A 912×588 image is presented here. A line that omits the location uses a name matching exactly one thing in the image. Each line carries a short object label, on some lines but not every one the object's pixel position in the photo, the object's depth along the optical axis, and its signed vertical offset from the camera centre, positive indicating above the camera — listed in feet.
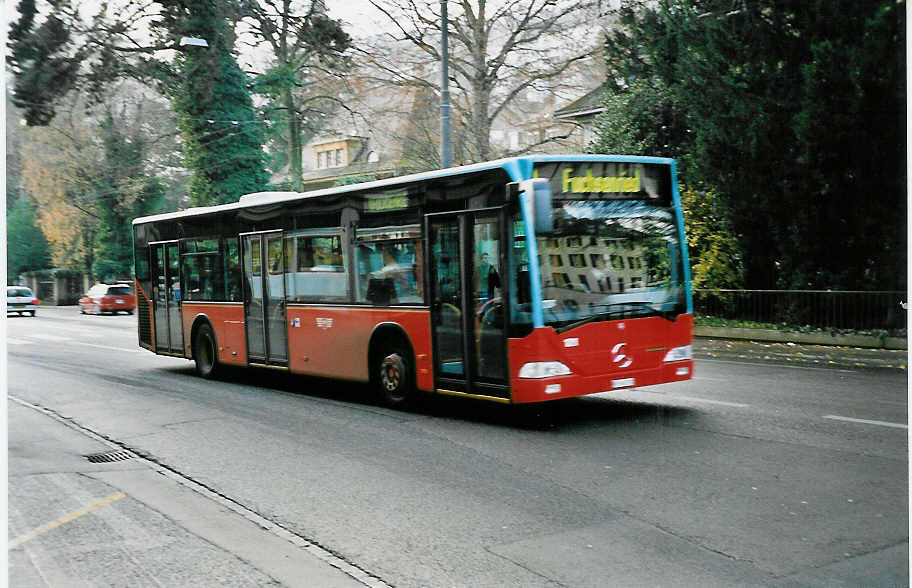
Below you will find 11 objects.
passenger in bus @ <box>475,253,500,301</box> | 30.37 -0.16
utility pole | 65.87 +12.32
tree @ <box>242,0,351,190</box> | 63.67 +17.68
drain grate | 28.22 -5.12
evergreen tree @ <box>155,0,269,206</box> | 55.62 +14.32
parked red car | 135.64 -1.58
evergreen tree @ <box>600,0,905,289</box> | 51.52 +8.37
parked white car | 118.60 -1.41
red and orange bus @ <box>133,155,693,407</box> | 29.43 -0.18
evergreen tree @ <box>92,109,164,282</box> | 89.04 +10.39
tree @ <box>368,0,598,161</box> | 96.17 +23.57
